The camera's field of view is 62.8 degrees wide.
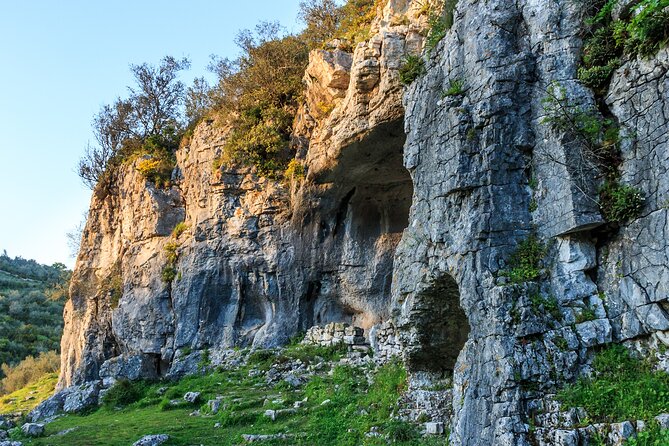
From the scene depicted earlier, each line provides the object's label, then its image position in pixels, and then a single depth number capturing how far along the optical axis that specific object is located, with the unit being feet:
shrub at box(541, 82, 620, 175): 27.43
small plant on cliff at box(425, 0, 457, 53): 38.34
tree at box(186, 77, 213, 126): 84.43
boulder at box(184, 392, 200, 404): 50.88
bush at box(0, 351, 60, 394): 104.68
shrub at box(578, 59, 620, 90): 28.06
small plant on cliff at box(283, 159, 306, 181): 64.63
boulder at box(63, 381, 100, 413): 55.77
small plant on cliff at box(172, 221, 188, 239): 75.87
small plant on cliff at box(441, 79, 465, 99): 33.91
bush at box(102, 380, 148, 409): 56.24
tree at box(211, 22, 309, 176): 68.49
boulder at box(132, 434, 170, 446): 36.78
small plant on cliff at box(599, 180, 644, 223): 25.62
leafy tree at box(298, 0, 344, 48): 71.56
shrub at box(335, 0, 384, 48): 57.48
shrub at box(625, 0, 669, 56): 24.82
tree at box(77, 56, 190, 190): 90.74
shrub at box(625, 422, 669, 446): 20.68
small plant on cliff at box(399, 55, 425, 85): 40.14
